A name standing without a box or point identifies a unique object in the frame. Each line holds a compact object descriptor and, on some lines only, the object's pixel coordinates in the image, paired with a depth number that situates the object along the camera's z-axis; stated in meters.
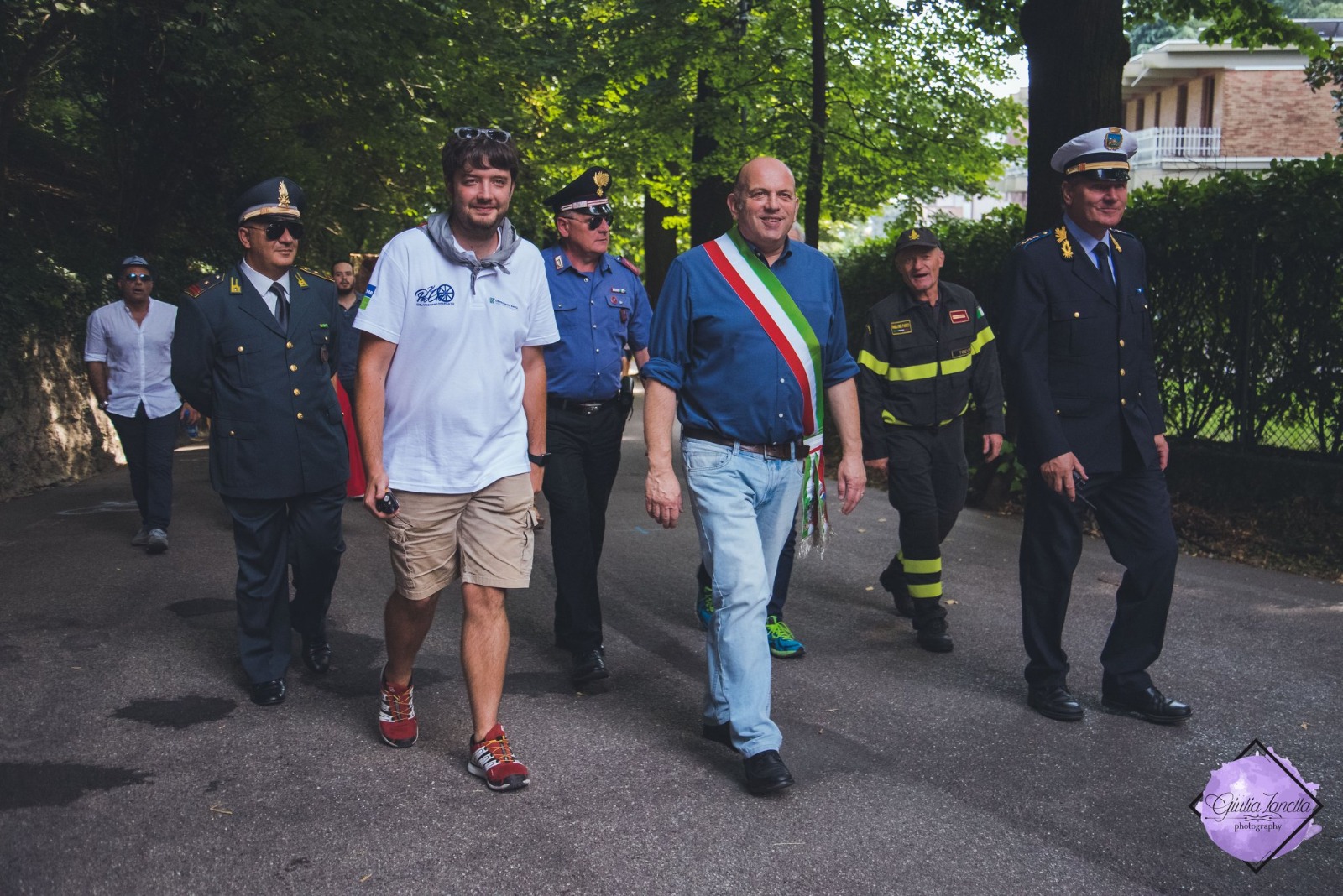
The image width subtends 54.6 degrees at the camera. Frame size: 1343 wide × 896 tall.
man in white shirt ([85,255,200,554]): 9.04
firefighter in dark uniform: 6.77
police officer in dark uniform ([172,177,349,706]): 5.54
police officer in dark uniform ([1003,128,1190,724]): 5.25
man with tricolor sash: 4.64
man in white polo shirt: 4.52
